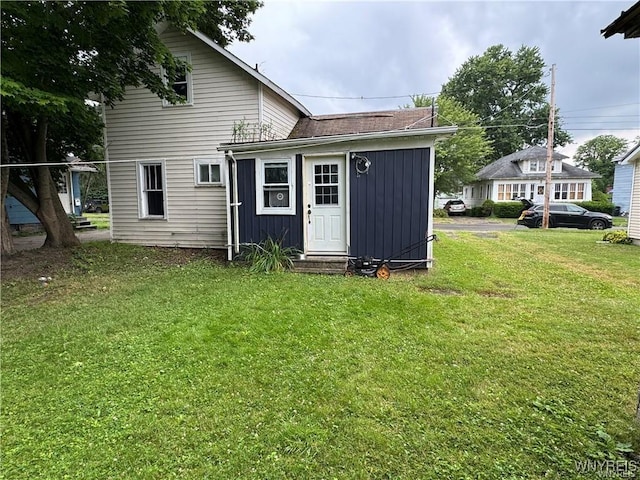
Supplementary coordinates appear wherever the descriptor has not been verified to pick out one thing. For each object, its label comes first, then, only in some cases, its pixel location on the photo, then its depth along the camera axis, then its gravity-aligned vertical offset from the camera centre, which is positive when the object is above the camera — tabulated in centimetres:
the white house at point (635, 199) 1027 +19
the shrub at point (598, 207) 2258 -11
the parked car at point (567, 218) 1645 -62
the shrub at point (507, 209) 2383 -23
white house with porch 2508 +200
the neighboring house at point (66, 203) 1405 +27
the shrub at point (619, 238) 1073 -105
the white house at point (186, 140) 884 +187
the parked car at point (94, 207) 2866 +11
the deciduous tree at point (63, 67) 561 +276
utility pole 1680 +293
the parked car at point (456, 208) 2658 -15
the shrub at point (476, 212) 2540 -46
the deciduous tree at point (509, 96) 3894 +1313
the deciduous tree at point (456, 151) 2441 +395
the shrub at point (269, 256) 689 -102
